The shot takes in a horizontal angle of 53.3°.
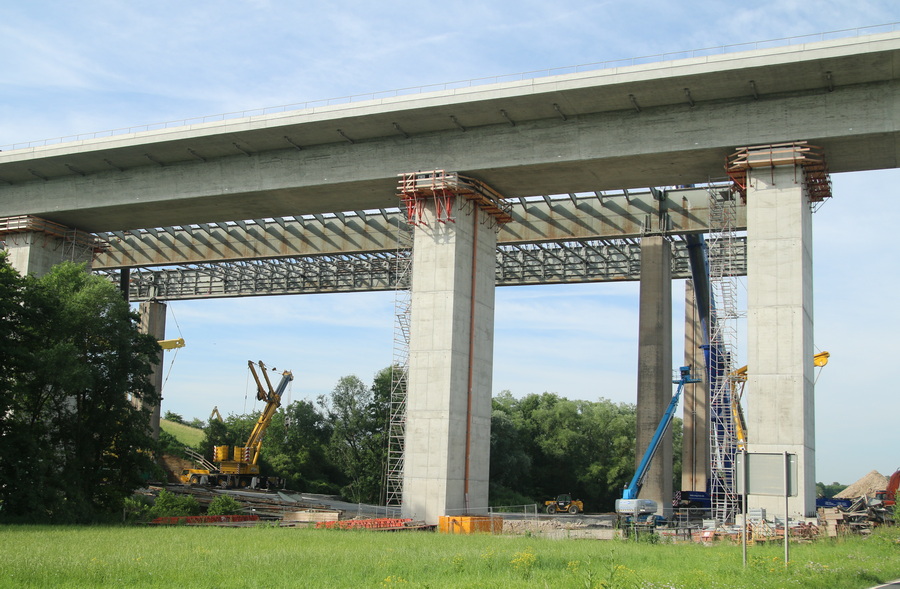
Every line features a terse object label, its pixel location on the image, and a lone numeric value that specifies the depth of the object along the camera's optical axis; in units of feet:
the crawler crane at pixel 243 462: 197.47
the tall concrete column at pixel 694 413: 170.19
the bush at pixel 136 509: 118.93
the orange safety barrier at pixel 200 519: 113.91
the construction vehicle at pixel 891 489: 147.94
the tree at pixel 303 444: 244.94
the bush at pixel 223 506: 127.34
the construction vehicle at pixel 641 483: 128.47
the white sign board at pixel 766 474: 54.13
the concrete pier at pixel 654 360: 140.56
